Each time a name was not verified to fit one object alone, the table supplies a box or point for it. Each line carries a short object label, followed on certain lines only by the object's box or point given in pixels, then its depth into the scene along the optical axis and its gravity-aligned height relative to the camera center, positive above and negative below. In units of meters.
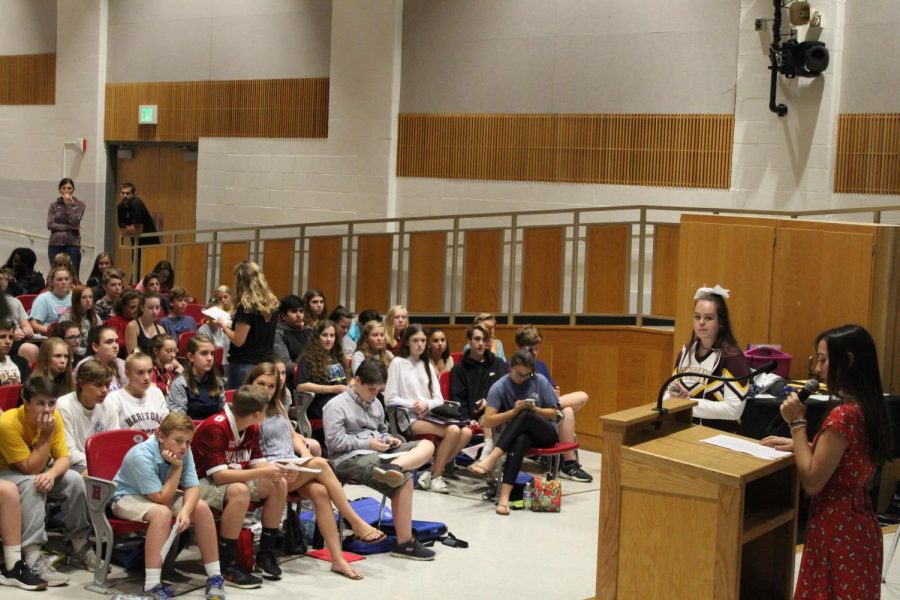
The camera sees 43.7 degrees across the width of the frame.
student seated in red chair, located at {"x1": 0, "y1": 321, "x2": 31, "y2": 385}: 7.01 -0.93
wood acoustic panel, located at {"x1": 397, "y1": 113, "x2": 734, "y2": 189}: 10.62 +0.95
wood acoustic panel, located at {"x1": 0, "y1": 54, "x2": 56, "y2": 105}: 15.90 +1.96
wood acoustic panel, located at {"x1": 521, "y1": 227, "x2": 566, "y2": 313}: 10.14 -0.26
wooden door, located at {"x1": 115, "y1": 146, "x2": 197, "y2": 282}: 14.94 +0.55
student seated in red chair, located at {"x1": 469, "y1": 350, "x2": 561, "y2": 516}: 7.58 -1.21
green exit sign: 14.84 +1.42
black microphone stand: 4.12 -0.62
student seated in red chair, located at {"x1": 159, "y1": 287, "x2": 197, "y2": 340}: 9.20 -0.79
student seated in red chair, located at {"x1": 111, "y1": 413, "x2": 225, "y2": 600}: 5.38 -1.34
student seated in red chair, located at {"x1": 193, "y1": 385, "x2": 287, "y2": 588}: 5.69 -1.27
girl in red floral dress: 3.91 -0.74
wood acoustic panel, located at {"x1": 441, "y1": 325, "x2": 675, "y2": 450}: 9.34 -1.04
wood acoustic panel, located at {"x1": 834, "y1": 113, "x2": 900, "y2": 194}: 9.73 +0.88
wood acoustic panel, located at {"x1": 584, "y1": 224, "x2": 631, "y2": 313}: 9.80 -0.23
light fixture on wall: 9.70 +1.73
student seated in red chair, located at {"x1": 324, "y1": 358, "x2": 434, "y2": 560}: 6.35 -1.30
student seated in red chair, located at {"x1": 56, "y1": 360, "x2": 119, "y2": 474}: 6.04 -1.04
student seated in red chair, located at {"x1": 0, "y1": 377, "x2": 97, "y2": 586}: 5.52 -1.20
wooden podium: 3.78 -0.93
